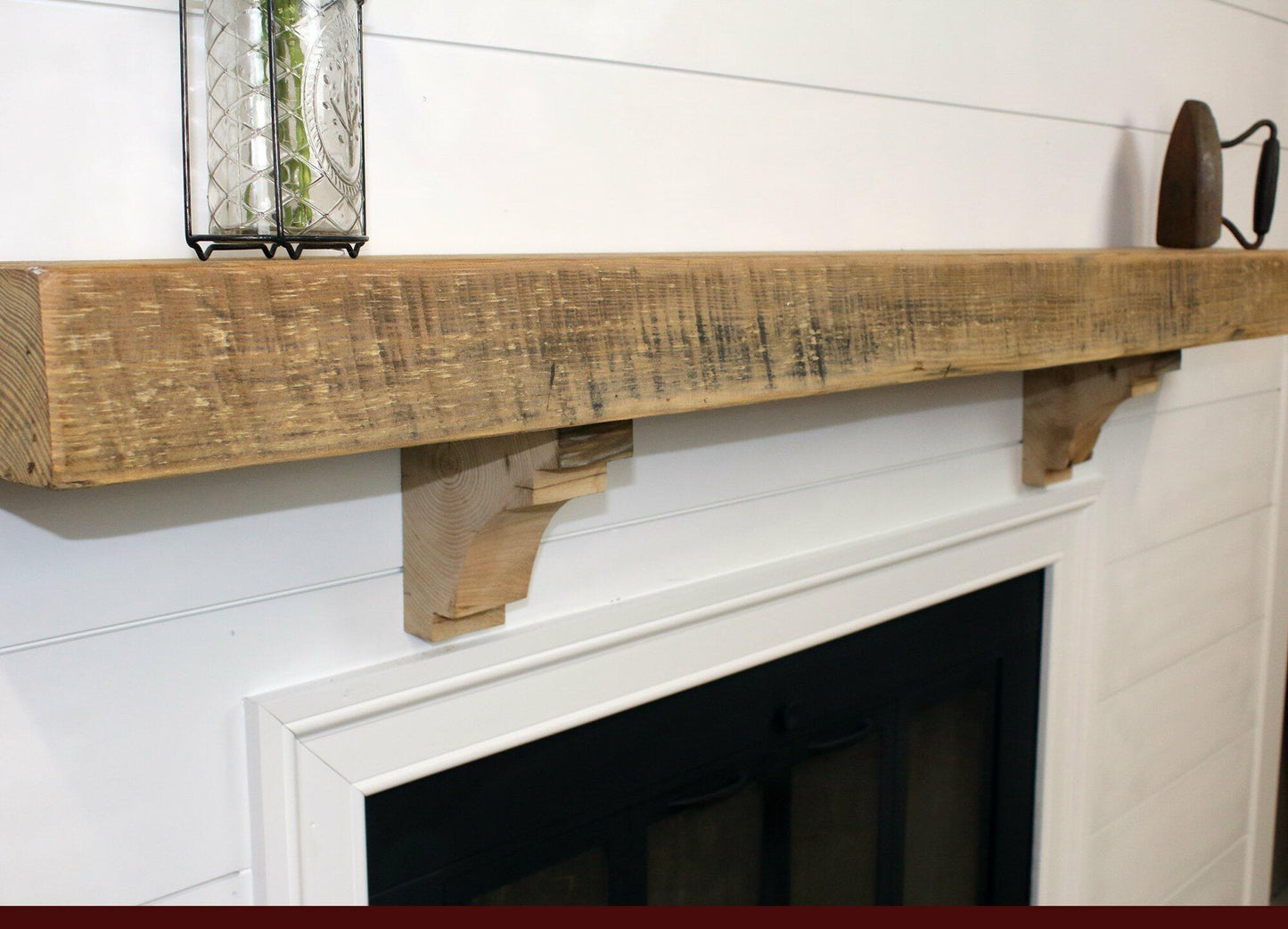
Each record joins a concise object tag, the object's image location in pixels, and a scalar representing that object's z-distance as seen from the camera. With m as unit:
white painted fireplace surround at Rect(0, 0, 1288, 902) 0.73
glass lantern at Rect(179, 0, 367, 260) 0.64
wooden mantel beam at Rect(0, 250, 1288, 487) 0.49
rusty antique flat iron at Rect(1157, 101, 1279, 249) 1.35
